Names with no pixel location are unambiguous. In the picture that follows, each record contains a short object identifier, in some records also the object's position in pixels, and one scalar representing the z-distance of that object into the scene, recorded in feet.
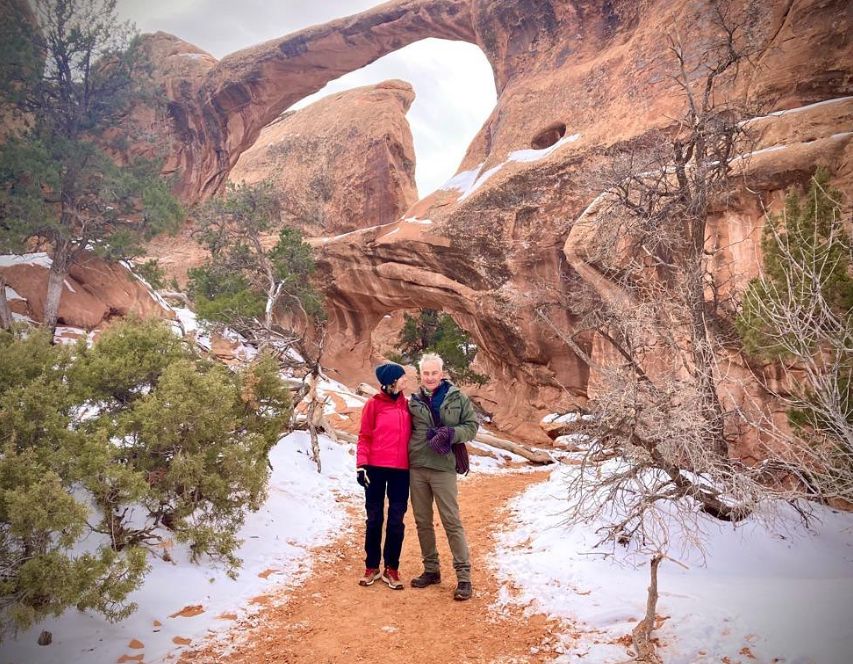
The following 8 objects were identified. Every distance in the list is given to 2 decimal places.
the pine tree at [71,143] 39.42
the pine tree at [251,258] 65.82
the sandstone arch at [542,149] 32.48
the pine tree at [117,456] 9.50
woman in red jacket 13.51
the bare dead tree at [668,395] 12.72
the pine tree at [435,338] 56.54
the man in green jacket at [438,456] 13.05
